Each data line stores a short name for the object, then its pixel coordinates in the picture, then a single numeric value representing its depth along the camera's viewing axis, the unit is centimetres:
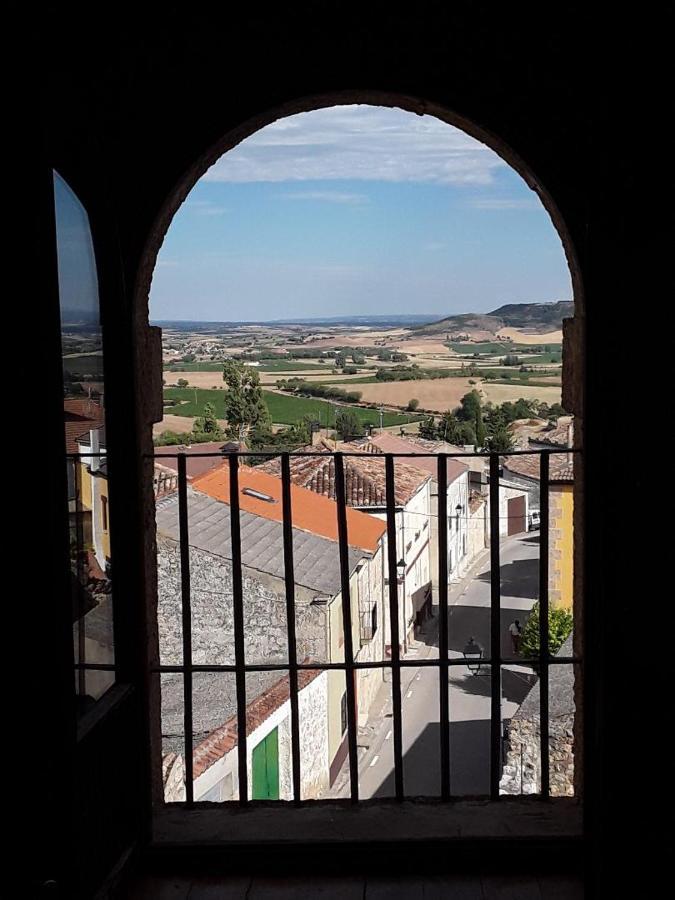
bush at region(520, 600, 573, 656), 1172
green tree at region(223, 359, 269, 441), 2486
